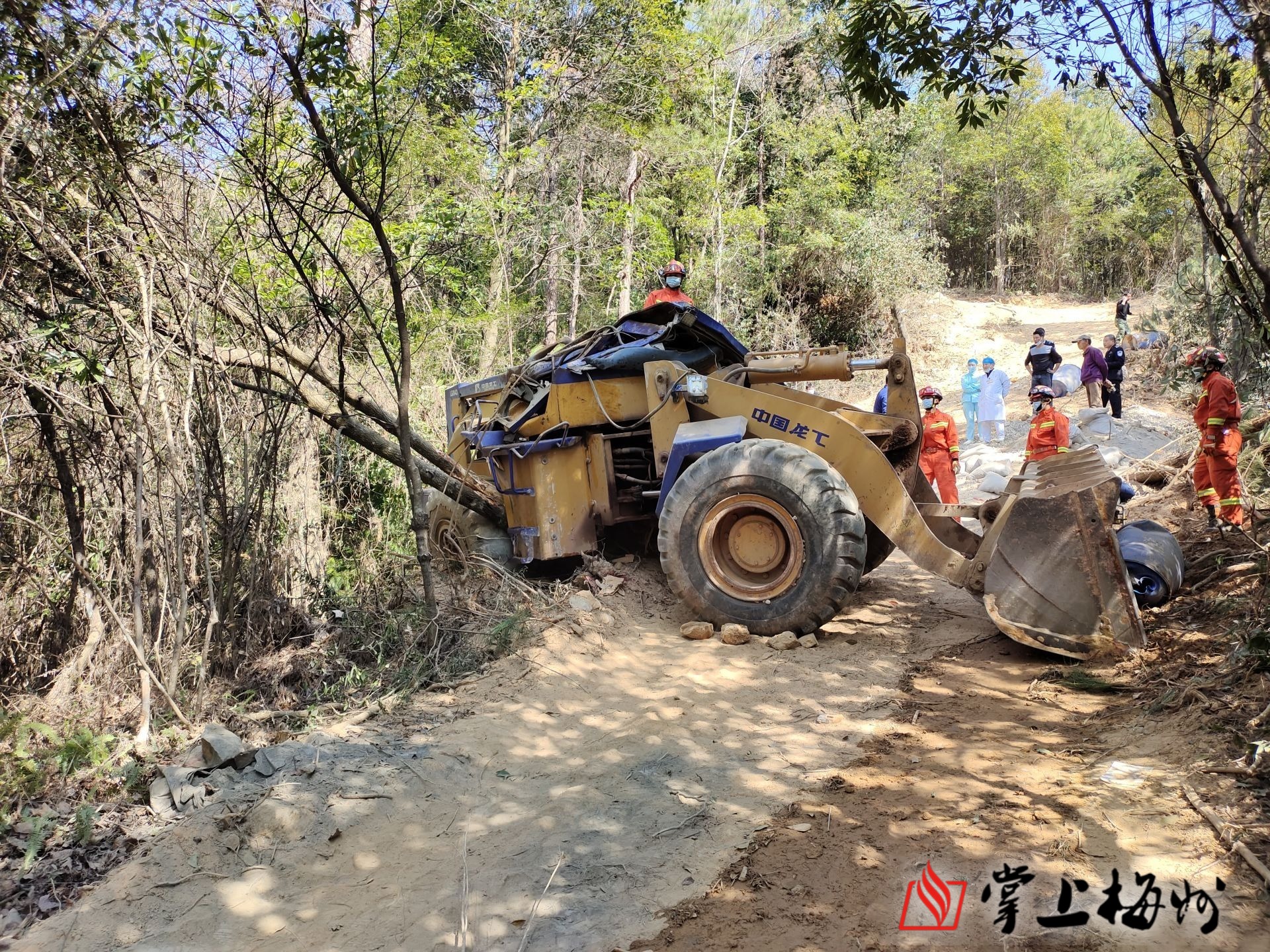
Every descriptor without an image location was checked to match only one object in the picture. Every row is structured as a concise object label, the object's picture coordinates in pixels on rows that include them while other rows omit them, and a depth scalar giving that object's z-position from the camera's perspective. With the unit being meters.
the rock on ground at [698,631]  6.06
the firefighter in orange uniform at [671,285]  8.58
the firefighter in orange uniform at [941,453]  9.21
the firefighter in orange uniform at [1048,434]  8.30
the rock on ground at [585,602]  6.46
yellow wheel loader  5.10
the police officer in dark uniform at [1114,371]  14.29
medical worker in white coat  14.21
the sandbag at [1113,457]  11.57
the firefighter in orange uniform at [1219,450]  7.36
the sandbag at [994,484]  11.59
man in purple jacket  13.98
